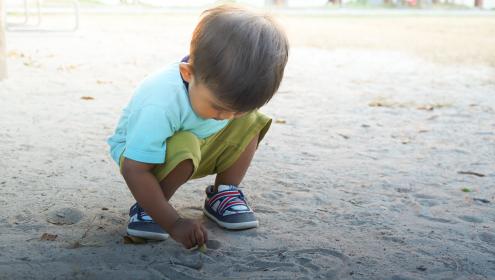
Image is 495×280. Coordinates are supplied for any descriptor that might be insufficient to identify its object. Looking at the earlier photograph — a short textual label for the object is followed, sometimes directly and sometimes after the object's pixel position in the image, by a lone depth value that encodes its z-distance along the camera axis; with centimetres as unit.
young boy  192
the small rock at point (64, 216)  242
